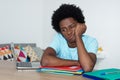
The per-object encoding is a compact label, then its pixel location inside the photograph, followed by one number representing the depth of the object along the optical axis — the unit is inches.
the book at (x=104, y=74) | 53.1
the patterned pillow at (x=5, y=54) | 128.1
